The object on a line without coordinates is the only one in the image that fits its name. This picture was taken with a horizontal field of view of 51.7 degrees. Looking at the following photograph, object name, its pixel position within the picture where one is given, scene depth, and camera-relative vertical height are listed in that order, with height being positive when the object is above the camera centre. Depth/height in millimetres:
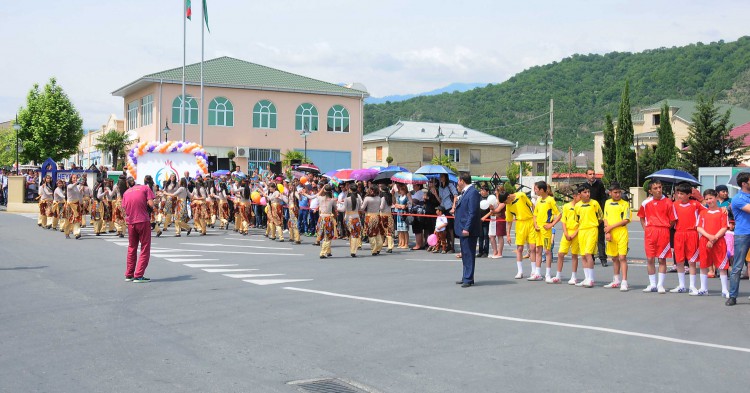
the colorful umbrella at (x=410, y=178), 22547 +708
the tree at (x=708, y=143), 53906 +4270
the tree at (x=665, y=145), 60906 +4621
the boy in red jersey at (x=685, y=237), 12703 -558
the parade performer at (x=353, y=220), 19141 -450
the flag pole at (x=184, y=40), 44781 +9582
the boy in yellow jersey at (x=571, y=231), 13531 -489
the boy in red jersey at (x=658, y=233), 12789 -487
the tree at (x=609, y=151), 62500 +4244
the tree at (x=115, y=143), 62981 +4784
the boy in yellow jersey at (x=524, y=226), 14719 -453
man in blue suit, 13383 -412
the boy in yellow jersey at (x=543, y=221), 14297 -339
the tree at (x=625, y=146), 60094 +4461
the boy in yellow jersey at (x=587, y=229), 13180 -441
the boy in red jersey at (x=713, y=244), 12273 -637
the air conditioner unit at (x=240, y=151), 57969 +3770
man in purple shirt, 13594 -491
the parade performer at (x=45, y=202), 26050 -58
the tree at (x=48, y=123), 68438 +6868
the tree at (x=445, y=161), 75631 +4124
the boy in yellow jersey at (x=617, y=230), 12953 -450
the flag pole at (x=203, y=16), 45559 +10949
